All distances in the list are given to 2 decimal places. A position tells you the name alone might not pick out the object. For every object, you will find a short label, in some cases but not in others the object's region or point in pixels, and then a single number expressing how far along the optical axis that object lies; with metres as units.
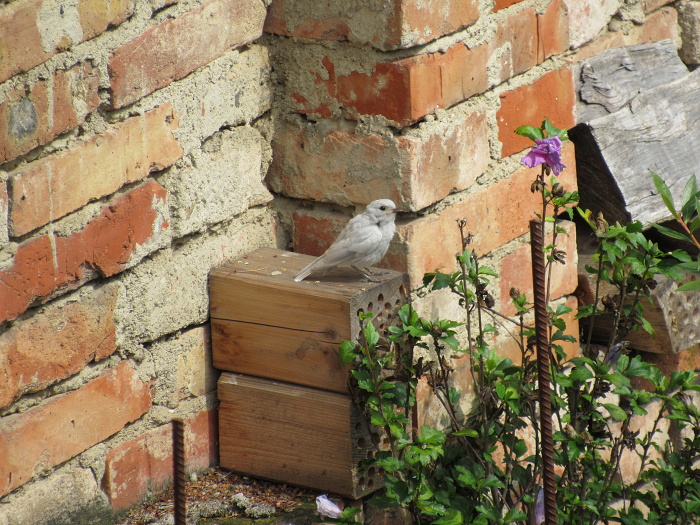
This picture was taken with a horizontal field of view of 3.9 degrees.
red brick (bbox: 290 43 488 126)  11.62
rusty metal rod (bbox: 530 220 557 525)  11.38
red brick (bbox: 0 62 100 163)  11.41
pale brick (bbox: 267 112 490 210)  11.64
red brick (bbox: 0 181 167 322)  11.43
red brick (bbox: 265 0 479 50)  11.61
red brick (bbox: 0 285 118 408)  11.44
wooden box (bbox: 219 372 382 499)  11.61
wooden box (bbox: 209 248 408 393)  11.60
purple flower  11.49
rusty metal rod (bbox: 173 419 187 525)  11.16
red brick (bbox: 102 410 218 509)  11.58
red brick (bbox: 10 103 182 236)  11.43
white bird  11.61
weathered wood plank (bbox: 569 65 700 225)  11.86
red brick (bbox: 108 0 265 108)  11.51
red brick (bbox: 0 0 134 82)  11.39
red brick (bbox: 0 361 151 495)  11.46
